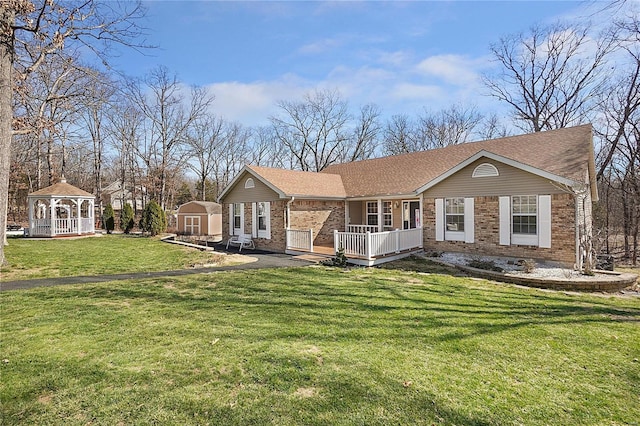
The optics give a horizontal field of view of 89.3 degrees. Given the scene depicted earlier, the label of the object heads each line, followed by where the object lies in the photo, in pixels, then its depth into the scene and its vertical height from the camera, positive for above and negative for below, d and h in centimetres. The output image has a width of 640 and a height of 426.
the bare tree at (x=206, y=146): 3803 +879
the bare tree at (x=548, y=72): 2238 +1039
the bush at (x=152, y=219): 2238 -9
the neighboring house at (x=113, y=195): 4402 +323
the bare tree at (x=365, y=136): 3708 +927
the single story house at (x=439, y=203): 1112 +49
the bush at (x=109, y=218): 2483 +2
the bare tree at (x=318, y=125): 3706 +1052
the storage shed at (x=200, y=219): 2397 -13
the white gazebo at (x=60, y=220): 1989 +3
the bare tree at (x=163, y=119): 3219 +1002
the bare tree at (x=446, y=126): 3325 +926
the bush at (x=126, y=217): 2481 +8
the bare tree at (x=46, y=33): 686 +467
